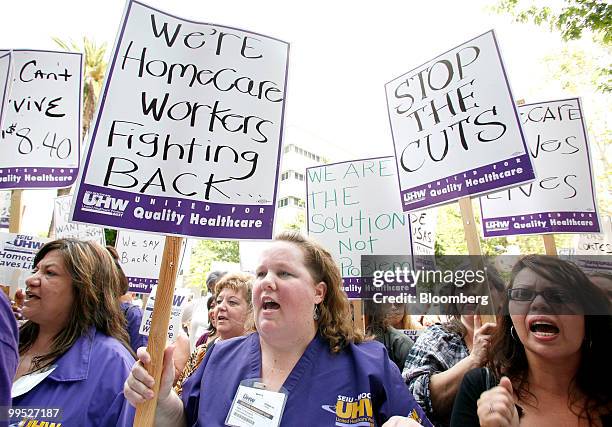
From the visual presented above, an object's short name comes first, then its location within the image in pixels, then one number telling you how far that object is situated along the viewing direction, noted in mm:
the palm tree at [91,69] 16422
